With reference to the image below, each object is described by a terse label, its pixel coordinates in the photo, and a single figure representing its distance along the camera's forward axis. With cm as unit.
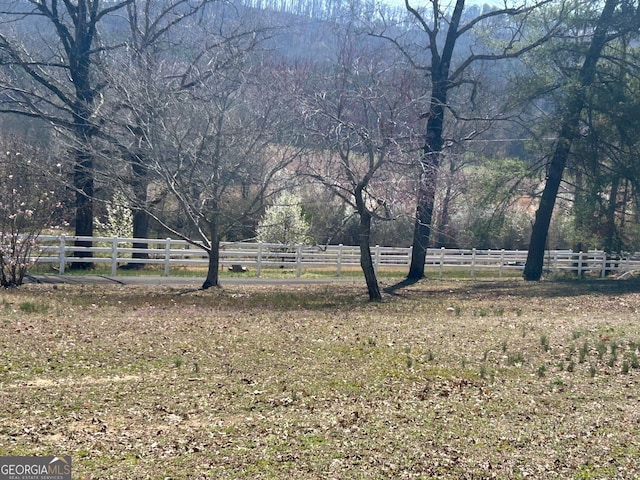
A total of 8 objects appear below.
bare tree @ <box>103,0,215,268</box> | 1947
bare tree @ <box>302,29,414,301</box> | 1778
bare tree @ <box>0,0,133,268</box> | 2305
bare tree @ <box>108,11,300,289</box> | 1928
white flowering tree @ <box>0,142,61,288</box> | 1786
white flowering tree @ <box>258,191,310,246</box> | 3400
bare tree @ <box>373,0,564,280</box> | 2402
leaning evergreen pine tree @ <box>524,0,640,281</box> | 2481
